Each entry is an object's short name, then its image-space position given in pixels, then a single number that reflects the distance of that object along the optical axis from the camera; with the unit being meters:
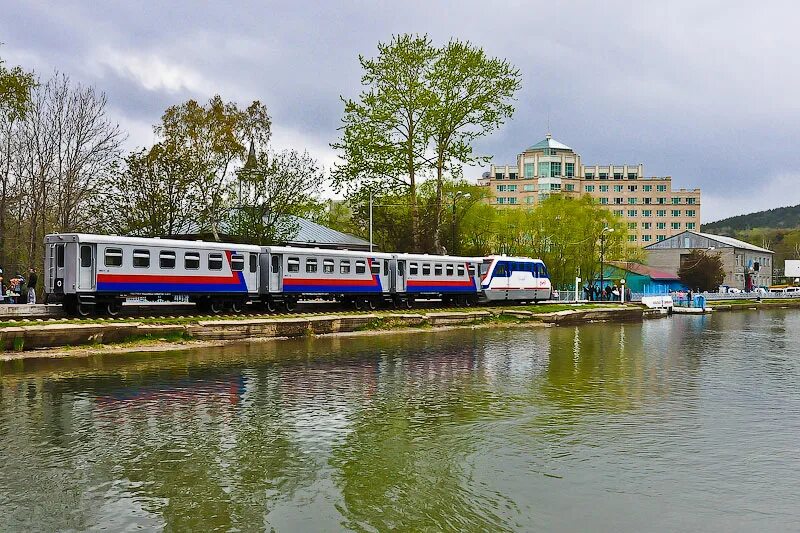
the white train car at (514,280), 48.47
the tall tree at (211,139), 48.44
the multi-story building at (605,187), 150.25
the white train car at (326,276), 36.22
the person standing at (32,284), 33.06
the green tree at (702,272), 96.44
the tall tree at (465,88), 51.78
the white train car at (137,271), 28.72
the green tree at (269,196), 49.25
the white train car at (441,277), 44.00
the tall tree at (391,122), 52.00
